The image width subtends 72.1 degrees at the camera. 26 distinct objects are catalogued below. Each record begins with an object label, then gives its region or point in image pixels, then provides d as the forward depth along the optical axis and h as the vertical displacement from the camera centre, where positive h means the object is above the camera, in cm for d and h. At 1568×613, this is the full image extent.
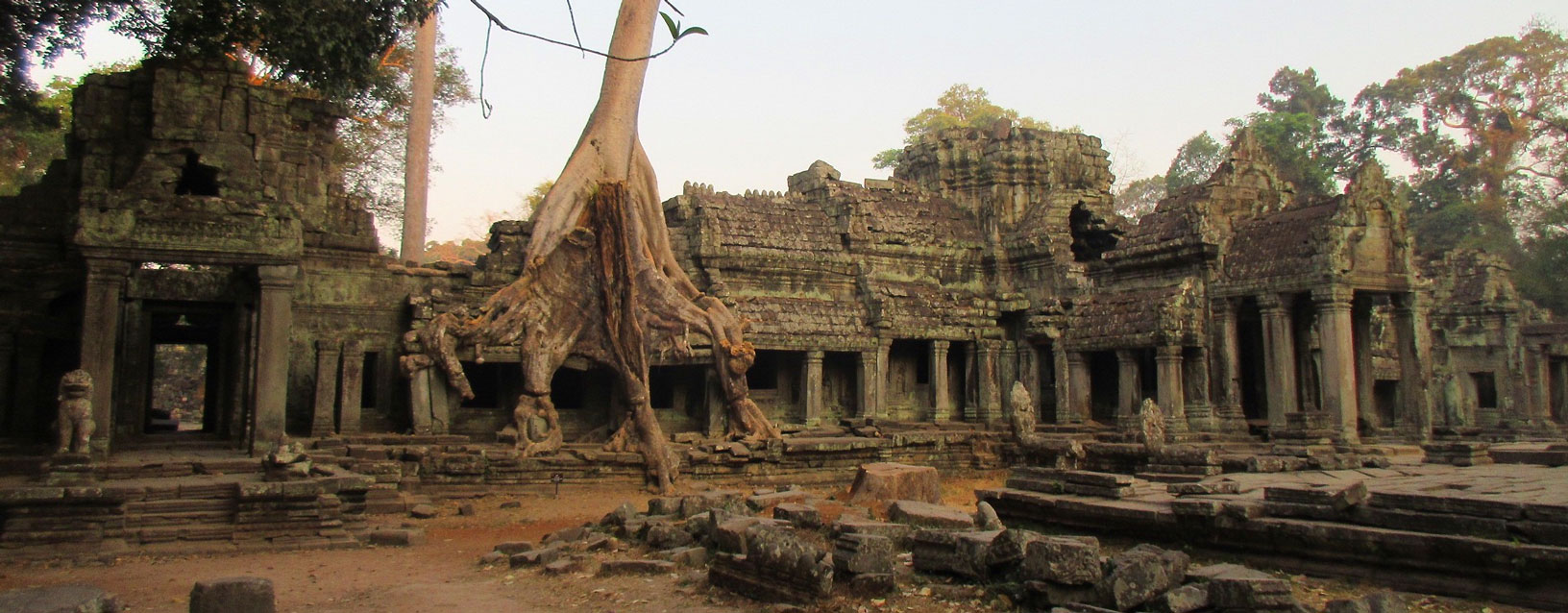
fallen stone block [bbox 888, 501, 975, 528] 973 -106
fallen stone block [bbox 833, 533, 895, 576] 736 -106
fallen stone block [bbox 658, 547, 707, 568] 880 -127
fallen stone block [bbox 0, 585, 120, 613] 577 -109
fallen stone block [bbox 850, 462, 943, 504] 1368 -106
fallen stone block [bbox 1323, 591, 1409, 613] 554 -106
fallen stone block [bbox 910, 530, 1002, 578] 747 -107
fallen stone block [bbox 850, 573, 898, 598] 723 -123
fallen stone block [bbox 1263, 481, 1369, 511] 754 -68
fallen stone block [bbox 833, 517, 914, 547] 875 -105
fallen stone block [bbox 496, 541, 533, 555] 963 -130
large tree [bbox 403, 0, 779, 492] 1530 +131
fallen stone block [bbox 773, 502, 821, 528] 986 -105
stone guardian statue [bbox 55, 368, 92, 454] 1041 -11
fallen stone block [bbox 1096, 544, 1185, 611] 636 -106
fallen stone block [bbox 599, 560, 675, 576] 848 -130
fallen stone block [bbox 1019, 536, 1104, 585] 669 -101
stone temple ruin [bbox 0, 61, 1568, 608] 1221 +136
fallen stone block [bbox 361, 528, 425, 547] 1063 -133
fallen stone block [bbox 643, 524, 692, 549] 956 -120
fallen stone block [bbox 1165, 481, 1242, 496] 886 -72
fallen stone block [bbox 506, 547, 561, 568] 900 -130
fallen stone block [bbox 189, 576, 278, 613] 617 -111
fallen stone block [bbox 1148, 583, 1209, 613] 611 -113
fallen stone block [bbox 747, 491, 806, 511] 1195 -111
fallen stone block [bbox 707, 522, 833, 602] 706 -114
